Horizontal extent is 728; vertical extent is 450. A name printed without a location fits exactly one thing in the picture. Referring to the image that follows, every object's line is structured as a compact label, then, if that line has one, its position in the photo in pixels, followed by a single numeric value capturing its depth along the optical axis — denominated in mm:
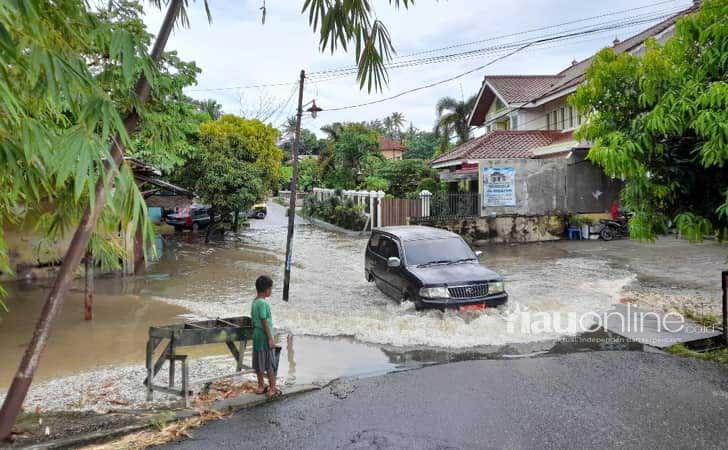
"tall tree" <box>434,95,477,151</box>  40812
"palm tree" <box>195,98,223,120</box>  53462
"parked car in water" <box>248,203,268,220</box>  42344
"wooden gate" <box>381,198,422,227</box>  25236
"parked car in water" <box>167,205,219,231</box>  31078
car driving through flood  9625
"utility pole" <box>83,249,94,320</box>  10922
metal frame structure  5938
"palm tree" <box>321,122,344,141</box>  44906
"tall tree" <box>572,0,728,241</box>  5762
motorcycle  22984
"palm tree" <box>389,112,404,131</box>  96875
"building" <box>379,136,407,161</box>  79750
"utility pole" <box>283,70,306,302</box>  12170
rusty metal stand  7800
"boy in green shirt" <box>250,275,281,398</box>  6164
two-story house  23703
